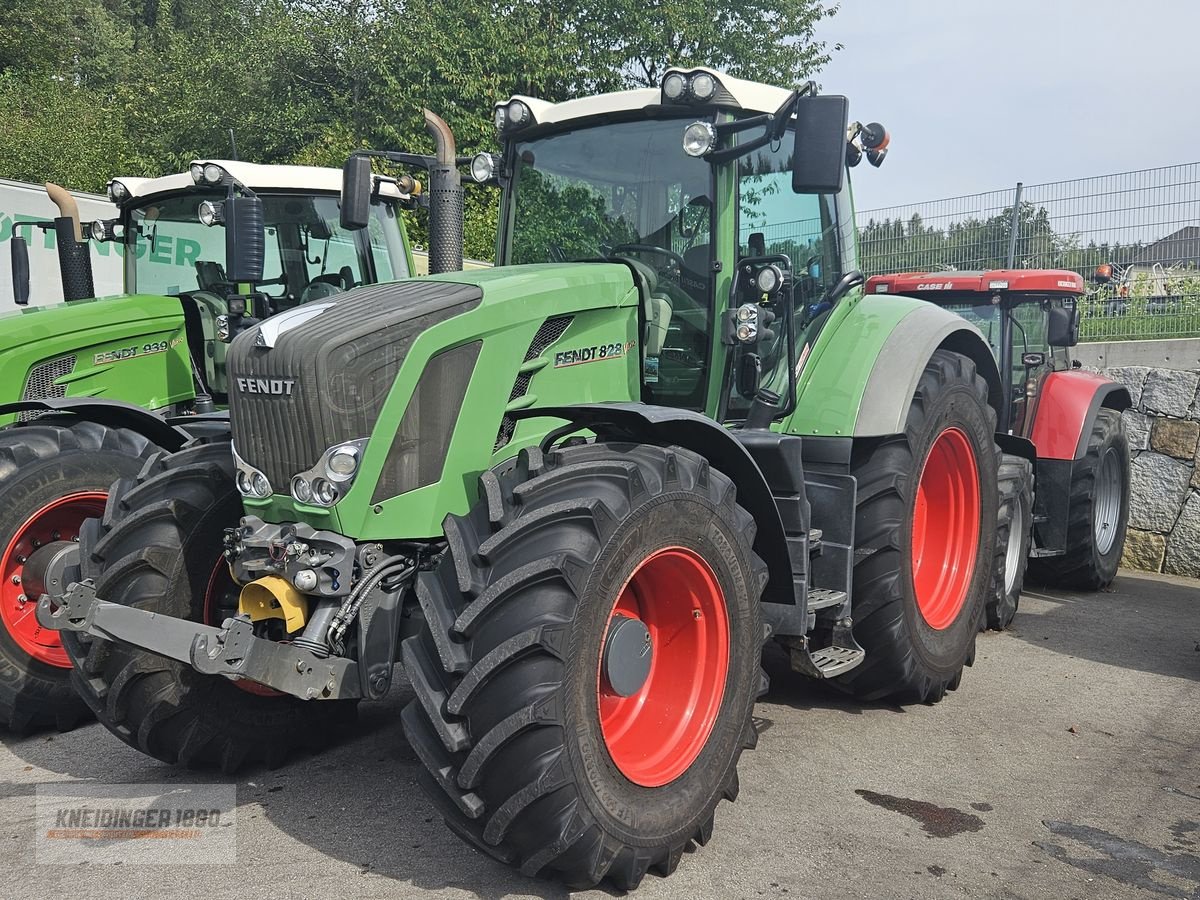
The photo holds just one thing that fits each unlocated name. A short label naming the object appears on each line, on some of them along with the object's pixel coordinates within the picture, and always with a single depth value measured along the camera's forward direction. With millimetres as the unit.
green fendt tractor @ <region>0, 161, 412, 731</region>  4801
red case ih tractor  7723
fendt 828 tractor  3006
